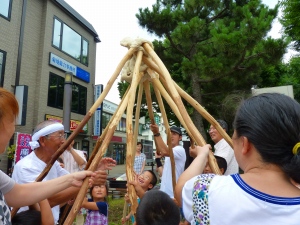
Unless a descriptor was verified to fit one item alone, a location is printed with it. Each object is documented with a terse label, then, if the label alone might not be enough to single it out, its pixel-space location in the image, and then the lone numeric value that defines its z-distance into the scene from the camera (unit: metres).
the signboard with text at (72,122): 11.25
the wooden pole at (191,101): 1.41
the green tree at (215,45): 5.88
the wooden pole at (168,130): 1.45
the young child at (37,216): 1.31
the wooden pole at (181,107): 1.19
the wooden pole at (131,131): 1.15
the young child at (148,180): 2.36
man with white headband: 1.56
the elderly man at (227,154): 2.59
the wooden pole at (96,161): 1.14
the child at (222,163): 2.36
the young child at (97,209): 2.54
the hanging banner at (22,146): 5.97
